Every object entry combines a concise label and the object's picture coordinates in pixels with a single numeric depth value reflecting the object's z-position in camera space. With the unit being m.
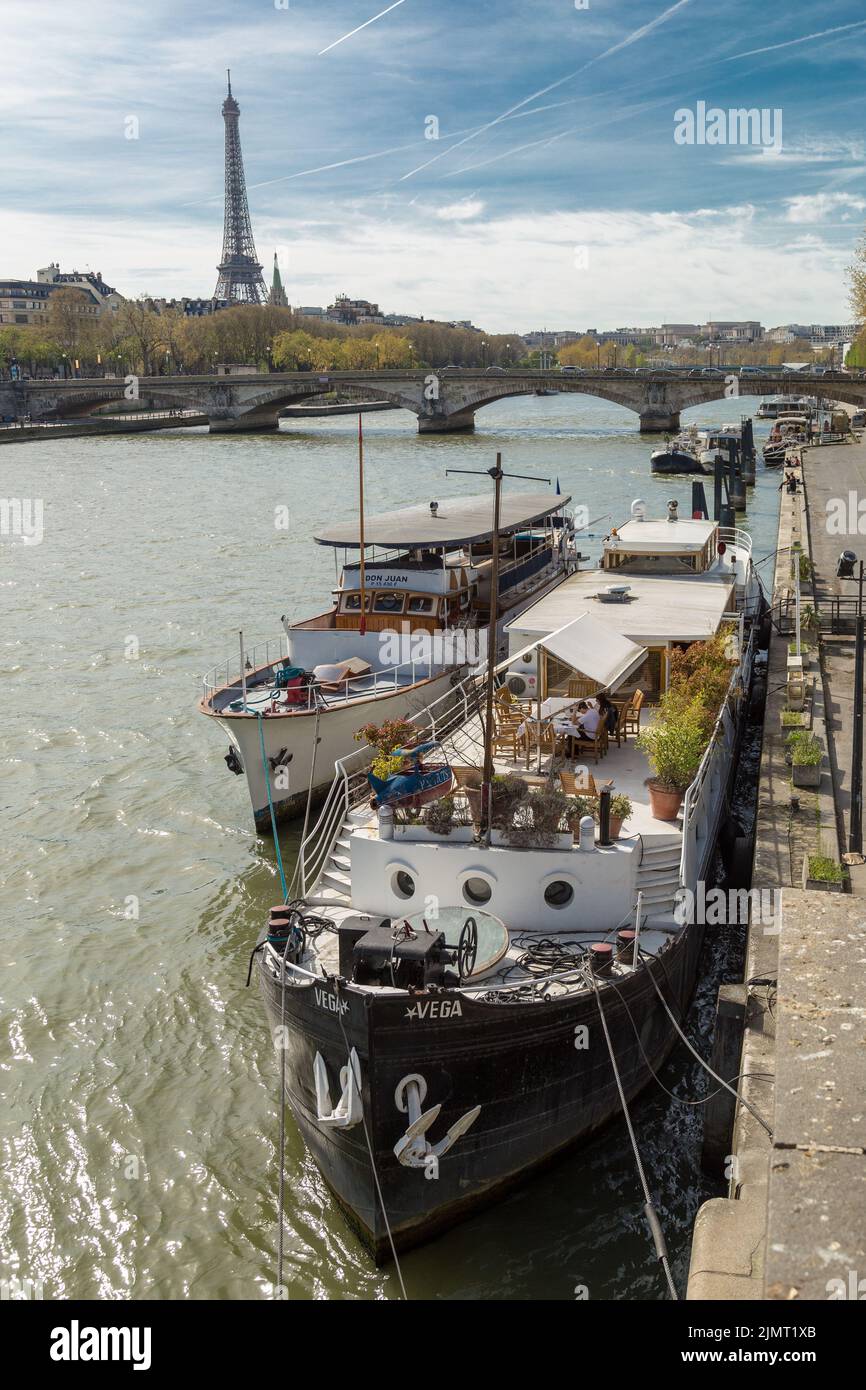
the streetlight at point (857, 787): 11.90
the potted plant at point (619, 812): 11.23
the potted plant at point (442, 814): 11.22
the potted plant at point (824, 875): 10.92
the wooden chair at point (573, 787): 12.13
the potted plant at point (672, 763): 11.96
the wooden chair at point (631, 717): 13.99
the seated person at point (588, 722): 13.34
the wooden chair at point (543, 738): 13.08
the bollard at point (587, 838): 10.96
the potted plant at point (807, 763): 14.27
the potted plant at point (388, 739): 11.84
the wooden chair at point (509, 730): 13.26
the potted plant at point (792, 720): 16.48
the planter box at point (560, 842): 10.97
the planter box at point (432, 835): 11.23
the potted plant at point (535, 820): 10.96
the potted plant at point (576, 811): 11.05
